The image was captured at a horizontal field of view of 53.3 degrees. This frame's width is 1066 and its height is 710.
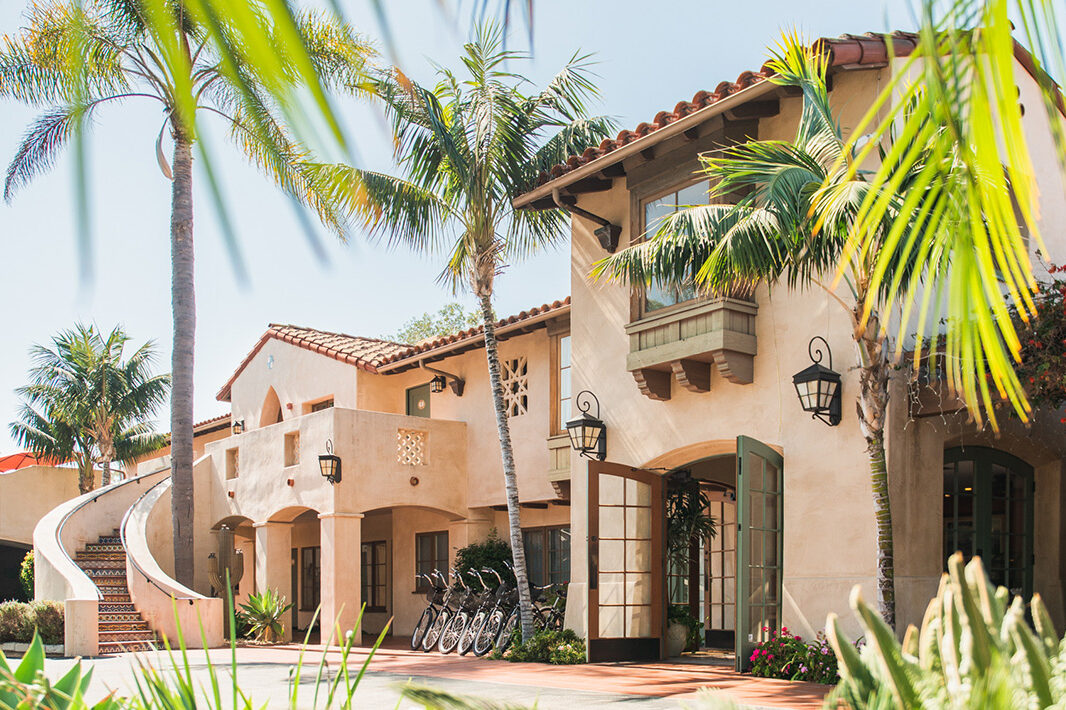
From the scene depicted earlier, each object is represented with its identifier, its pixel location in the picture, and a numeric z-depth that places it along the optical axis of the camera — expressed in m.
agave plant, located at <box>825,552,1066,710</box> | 2.59
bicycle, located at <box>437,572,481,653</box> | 15.79
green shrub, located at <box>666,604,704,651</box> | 13.69
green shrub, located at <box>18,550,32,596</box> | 24.47
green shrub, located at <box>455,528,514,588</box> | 17.36
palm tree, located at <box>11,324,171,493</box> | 29.59
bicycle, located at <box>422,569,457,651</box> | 16.25
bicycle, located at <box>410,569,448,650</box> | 16.66
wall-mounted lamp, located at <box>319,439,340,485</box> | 17.11
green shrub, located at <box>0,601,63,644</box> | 15.45
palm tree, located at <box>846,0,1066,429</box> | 1.15
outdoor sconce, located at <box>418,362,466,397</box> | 19.45
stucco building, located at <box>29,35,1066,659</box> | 10.85
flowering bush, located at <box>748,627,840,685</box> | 10.23
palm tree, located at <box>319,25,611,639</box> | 14.13
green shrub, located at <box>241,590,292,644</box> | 17.91
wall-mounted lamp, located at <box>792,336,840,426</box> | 10.69
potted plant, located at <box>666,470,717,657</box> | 13.82
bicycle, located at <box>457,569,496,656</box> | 15.30
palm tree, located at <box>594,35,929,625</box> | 8.98
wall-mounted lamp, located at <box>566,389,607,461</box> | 13.54
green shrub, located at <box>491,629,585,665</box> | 12.87
